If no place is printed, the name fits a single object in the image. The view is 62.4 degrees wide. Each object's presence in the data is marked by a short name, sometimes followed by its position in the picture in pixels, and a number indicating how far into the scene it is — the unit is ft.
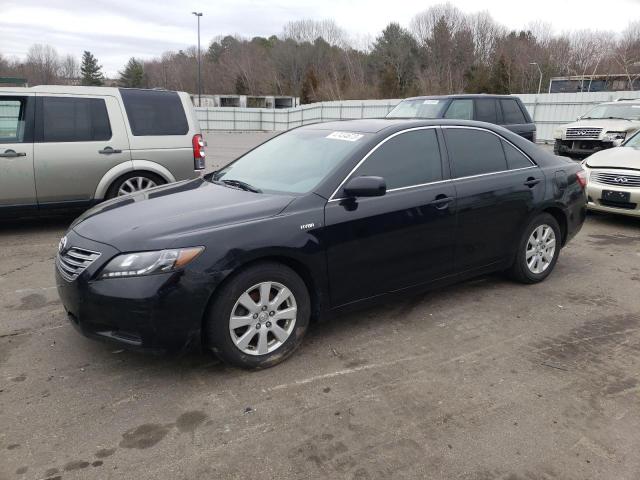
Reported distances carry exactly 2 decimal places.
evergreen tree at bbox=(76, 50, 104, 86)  308.07
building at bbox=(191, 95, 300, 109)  216.68
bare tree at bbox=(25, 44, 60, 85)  260.60
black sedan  10.11
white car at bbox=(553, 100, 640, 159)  41.84
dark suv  35.32
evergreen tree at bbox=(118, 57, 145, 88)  292.20
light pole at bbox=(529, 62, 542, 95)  166.65
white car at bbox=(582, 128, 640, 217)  23.94
